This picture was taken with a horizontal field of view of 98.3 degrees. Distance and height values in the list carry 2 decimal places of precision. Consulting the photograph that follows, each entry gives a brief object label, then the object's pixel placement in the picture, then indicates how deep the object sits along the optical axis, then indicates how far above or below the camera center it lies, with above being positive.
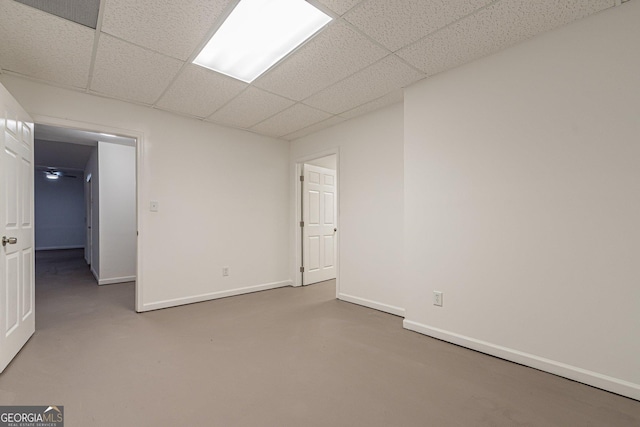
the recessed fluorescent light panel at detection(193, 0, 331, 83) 1.80 +1.30
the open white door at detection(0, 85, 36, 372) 1.90 -0.16
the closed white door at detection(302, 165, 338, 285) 4.59 -0.23
